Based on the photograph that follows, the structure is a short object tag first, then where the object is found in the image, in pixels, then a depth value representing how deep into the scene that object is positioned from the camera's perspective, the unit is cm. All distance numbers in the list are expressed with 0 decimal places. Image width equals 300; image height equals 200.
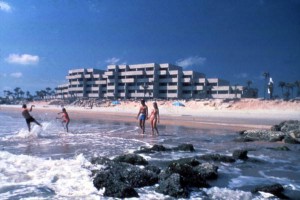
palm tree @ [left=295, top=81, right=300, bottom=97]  7735
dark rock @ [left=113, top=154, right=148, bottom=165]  807
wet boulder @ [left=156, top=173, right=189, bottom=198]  562
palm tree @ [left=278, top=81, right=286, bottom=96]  8056
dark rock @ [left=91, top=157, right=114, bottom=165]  783
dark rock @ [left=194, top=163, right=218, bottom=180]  681
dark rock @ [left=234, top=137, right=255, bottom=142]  1417
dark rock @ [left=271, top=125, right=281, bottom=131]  1878
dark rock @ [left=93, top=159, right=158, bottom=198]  559
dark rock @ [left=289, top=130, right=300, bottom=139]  1431
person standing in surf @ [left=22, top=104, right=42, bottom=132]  1599
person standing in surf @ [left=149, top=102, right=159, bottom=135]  1611
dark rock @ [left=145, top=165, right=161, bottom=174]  701
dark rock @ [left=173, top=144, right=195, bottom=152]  1082
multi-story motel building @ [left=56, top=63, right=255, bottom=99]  8219
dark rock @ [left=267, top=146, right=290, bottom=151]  1146
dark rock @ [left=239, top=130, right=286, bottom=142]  1454
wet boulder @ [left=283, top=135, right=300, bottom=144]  1358
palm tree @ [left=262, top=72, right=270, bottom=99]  8519
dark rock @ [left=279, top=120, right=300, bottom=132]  1725
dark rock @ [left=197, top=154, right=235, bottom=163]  889
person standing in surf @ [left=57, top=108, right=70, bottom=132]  1787
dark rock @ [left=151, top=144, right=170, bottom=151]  1048
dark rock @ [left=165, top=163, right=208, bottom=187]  624
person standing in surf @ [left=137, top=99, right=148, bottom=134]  1614
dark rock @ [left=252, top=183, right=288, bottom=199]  583
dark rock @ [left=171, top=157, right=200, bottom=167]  762
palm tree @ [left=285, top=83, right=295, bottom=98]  7864
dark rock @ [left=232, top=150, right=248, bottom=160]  926
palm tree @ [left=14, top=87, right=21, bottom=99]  13950
